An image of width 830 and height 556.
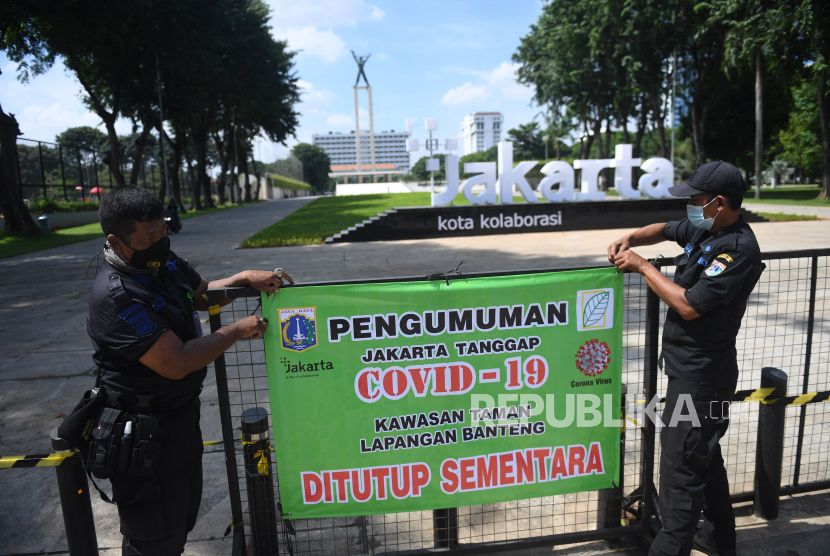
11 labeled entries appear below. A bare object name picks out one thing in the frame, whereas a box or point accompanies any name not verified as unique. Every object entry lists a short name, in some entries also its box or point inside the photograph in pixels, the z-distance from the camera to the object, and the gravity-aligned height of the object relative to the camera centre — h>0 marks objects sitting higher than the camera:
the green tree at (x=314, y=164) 132.25 +9.93
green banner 2.46 -0.94
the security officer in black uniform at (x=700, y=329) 2.31 -0.64
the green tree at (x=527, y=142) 97.69 +10.47
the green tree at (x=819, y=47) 22.14 +6.86
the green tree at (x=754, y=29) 23.85 +7.76
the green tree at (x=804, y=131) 37.44 +5.11
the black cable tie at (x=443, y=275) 2.43 -0.36
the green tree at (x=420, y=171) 142.88 +8.39
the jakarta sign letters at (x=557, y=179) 17.67 +0.62
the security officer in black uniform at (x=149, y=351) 1.95 -0.57
